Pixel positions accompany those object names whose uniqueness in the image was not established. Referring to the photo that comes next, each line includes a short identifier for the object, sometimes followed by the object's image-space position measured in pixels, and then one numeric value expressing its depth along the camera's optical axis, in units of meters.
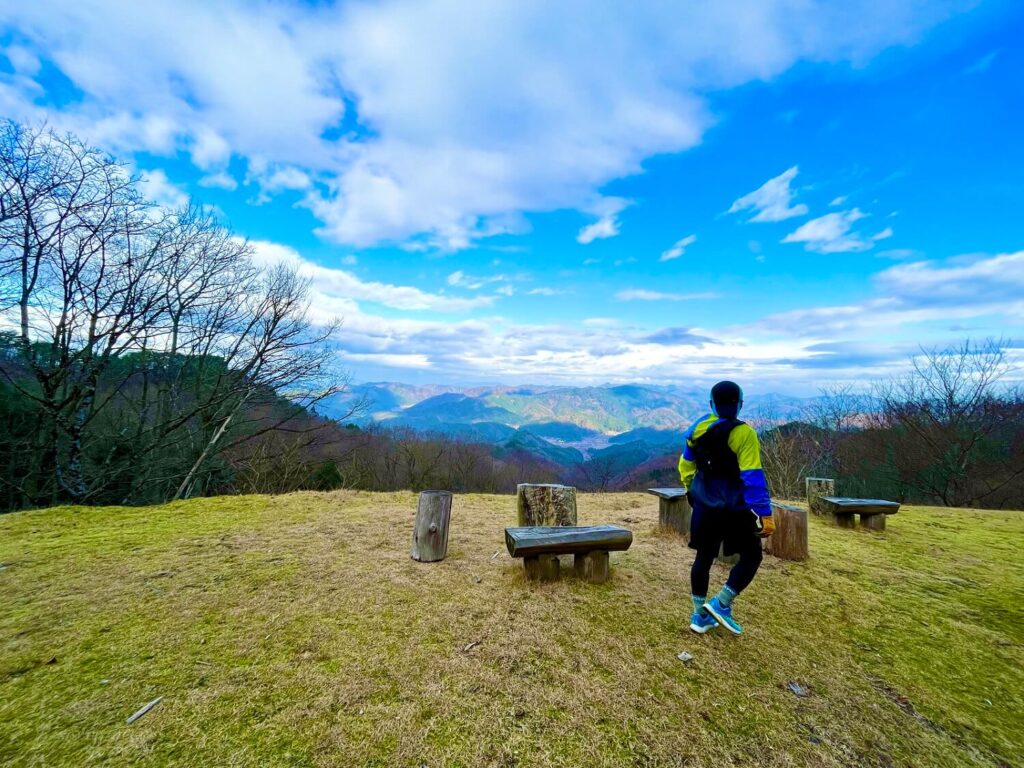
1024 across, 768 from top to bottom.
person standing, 2.93
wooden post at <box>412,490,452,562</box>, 4.80
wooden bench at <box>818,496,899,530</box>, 6.75
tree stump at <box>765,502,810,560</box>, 5.01
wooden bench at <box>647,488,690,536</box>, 5.88
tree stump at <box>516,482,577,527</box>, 5.37
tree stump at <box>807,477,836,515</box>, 8.07
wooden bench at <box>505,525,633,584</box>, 3.82
